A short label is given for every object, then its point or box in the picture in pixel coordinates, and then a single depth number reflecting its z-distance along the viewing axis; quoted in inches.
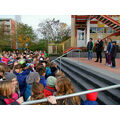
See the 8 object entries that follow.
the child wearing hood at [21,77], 114.2
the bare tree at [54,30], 1119.6
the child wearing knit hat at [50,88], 83.9
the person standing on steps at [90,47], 319.0
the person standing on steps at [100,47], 268.3
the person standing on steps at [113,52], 210.1
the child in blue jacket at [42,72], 114.0
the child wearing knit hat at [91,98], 59.6
